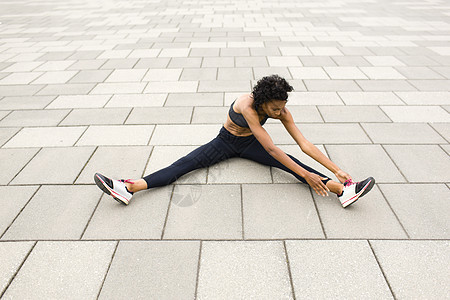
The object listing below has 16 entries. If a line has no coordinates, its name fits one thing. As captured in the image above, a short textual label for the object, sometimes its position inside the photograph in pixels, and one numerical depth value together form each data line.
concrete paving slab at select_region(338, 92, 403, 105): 4.66
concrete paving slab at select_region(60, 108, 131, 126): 4.29
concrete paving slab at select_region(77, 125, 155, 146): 3.81
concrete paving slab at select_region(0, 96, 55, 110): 4.76
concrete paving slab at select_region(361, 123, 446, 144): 3.73
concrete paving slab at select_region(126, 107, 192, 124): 4.29
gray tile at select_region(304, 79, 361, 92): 5.15
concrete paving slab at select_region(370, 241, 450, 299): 2.08
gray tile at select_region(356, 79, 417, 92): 5.09
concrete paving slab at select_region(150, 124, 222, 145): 3.83
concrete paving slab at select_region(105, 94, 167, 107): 4.75
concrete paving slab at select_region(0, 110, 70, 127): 4.27
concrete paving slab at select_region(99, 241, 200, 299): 2.10
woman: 2.69
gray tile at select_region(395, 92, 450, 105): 4.64
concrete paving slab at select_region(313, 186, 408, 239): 2.52
